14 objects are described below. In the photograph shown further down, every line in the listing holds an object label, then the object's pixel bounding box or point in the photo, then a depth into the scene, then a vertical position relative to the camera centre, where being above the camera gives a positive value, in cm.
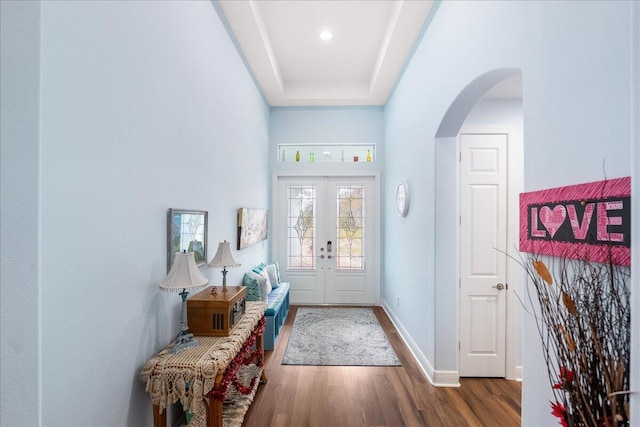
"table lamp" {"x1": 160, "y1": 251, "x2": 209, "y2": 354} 163 -39
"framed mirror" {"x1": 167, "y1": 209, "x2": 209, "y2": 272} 187 -14
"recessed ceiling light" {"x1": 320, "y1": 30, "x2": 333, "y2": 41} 347 +223
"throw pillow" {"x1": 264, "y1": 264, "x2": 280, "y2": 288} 424 -92
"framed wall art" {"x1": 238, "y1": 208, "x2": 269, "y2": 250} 333 -16
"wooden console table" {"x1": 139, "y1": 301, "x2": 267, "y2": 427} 151 -89
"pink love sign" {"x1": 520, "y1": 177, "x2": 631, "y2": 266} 98 -2
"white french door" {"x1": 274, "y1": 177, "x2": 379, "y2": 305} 512 -48
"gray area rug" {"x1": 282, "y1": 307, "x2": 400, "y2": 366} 308 -158
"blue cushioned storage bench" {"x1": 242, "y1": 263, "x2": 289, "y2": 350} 333 -112
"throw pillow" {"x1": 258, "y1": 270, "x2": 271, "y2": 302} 346 -89
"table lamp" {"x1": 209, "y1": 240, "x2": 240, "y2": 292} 235 -37
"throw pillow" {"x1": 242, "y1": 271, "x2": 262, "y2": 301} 331 -85
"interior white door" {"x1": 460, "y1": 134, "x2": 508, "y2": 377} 280 -38
